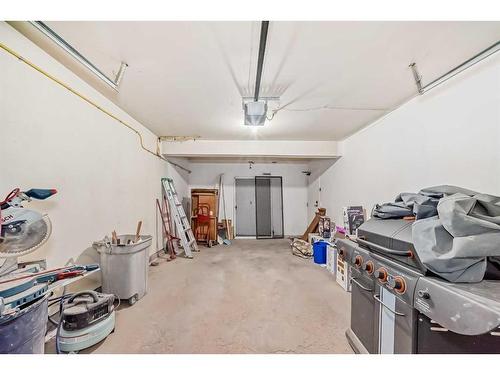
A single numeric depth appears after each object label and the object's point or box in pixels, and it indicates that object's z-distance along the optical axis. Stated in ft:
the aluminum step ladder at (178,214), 14.58
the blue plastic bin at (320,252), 13.11
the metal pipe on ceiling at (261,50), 4.40
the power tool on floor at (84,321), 5.32
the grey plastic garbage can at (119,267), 7.71
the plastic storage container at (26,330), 3.22
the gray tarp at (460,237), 2.92
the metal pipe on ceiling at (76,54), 4.73
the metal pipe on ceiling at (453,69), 5.27
